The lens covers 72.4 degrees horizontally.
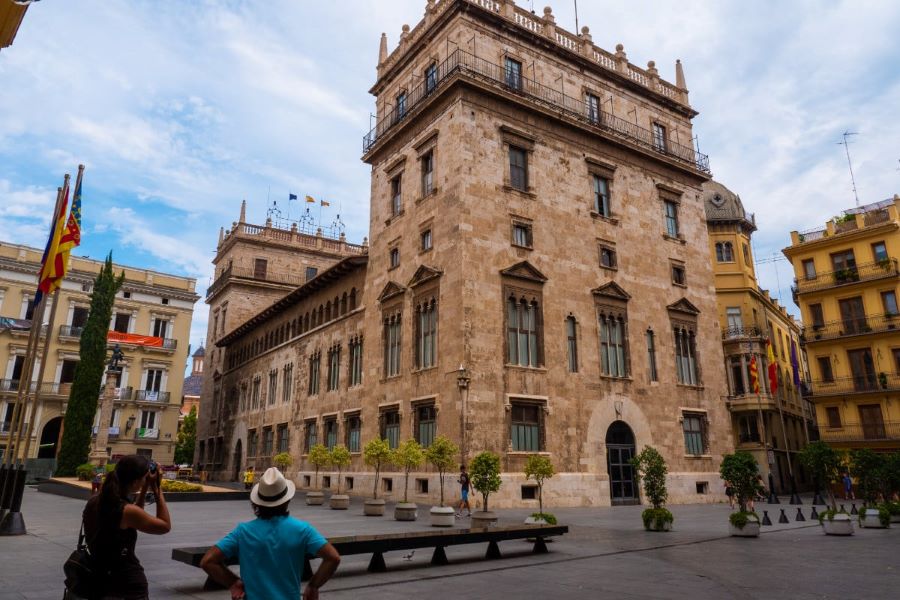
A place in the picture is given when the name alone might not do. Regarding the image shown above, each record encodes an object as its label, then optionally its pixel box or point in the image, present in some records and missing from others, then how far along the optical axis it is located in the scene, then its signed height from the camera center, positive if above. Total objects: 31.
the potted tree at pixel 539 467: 19.56 +0.26
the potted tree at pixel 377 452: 23.25 +0.82
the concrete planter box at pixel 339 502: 23.12 -1.01
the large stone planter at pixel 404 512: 19.00 -1.11
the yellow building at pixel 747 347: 39.09 +8.31
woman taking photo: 4.75 -0.39
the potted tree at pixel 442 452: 21.19 +0.75
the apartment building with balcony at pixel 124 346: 48.47 +10.29
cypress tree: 40.56 +6.24
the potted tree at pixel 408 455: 21.92 +0.68
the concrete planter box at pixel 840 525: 15.20 -1.15
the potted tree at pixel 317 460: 25.39 +0.59
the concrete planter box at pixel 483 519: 16.23 -1.12
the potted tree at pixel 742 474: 16.50 +0.07
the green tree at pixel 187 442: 88.38 +4.31
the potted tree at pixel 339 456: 26.12 +0.74
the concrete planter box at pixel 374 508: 20.52 -1.09
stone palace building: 25.70 +9.32
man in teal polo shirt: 3.95 -0.50
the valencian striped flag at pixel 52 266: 15.48 +5.02
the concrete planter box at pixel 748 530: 14.73 -1.25
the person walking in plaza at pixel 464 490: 21.81 -0.52
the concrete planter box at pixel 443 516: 17.03 -1.10
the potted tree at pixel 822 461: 22.59 +0.57
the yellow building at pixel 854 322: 38.44 +9.88
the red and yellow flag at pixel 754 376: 38.41 +6.10
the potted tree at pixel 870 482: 17.11 -0.14
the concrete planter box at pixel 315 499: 25.33 -0.99
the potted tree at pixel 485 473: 18.75 +0.06
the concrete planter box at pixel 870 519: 17.14 -1.12
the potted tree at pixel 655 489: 16.17 -0.35
